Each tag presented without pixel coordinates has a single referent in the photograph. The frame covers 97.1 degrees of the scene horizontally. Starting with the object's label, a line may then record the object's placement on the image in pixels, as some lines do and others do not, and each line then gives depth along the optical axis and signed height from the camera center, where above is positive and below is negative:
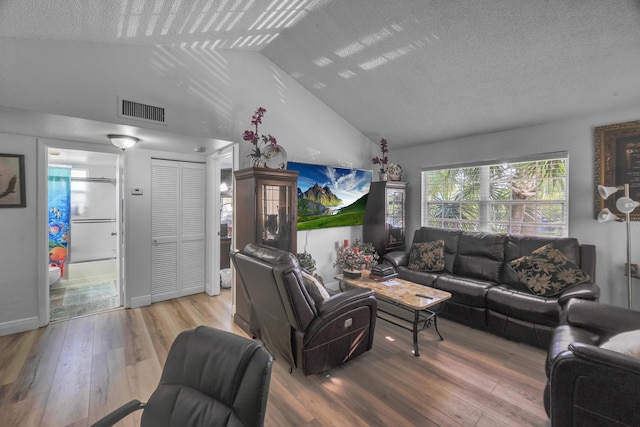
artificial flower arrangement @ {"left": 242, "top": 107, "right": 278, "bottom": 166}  3.13 +0.85
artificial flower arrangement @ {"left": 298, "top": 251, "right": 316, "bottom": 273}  3.54 -0.60
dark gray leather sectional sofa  2.67 -0.80
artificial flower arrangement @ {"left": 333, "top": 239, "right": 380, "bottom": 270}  3.56 -0.59
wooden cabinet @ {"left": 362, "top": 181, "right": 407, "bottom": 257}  4.37 -0.06
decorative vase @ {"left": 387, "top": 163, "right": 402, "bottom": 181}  4.50 +0.66
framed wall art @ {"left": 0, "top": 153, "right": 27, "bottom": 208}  2.87 +0.34
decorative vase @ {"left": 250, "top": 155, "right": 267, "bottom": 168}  3.11 +0.58
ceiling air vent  2.58 +0.97
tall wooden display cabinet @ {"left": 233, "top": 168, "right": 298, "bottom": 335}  2.99 +0.02
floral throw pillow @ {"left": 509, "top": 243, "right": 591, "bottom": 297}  2.80 -0.62
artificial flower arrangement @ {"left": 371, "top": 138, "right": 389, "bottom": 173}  4.52 +0.87
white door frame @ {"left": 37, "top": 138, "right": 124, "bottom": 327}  3.04 -0.13
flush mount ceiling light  2.96 +0.78
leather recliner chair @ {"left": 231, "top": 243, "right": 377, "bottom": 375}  2.08 -0.82
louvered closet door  3.81 -0.20
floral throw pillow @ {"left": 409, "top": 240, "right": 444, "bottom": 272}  3.76 -0.59
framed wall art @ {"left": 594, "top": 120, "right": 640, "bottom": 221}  2.78 +0.53
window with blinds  3.38 +0.22
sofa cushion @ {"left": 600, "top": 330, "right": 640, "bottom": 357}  1.36 -0.67
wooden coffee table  2.60 -0.81
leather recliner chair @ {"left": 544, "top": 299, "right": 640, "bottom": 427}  1.15 -0.76
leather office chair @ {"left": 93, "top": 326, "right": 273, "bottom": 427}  1.03 -0.67
